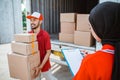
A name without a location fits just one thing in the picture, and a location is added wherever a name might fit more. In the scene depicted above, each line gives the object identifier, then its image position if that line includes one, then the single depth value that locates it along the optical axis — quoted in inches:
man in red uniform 109.8
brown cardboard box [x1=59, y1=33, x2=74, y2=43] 142.1
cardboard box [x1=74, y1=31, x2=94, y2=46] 127.6
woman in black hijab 36.7
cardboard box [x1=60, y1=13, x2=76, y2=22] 136.3
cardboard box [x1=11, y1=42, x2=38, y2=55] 98.6
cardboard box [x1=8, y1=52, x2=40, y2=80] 99.9
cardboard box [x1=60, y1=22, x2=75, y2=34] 140.4
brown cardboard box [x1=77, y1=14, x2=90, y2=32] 128.9
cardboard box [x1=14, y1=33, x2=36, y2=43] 98.6
